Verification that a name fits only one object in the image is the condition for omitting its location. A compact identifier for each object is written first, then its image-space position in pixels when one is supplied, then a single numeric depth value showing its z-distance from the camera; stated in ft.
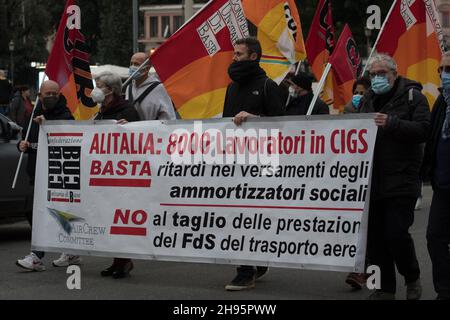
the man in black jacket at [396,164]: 49.44
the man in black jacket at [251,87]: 56.75
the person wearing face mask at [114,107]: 60.80
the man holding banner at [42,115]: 63.77
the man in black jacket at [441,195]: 48.83
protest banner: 50.72
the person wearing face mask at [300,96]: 65.72
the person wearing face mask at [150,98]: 66.59
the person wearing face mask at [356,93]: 69.72
